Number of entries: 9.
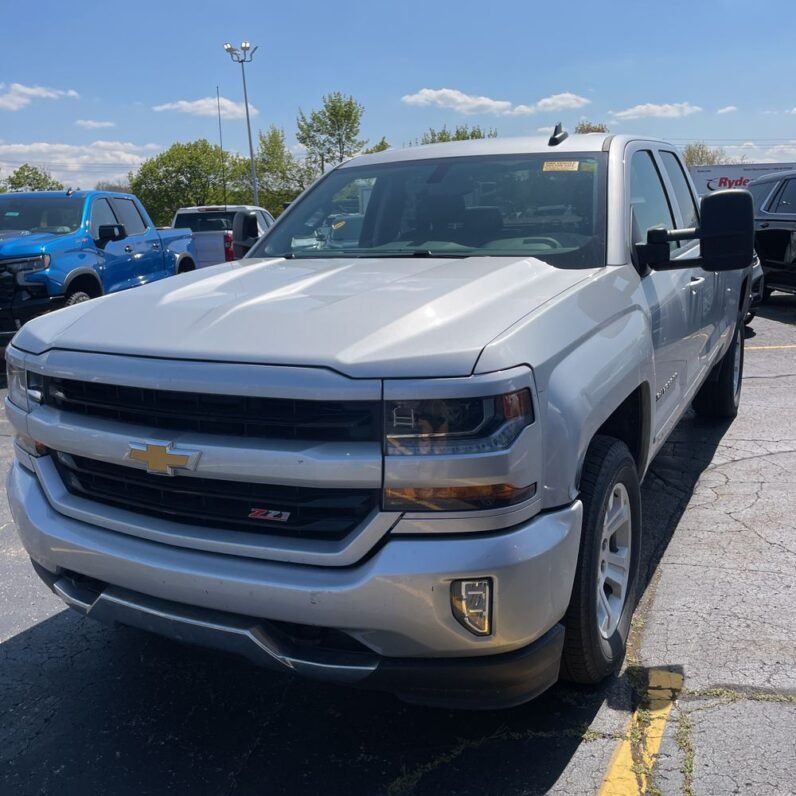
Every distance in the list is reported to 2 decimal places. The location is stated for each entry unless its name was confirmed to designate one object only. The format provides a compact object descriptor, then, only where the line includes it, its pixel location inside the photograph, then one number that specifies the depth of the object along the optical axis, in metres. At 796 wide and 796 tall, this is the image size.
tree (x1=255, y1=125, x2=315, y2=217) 47.97
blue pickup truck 8.59
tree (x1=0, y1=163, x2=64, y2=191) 57.71
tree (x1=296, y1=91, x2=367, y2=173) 47.03
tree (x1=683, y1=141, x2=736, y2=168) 68.19
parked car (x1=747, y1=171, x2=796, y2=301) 10.52
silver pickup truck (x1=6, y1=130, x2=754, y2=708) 2.07
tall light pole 38.25
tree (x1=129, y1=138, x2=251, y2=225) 50.84
